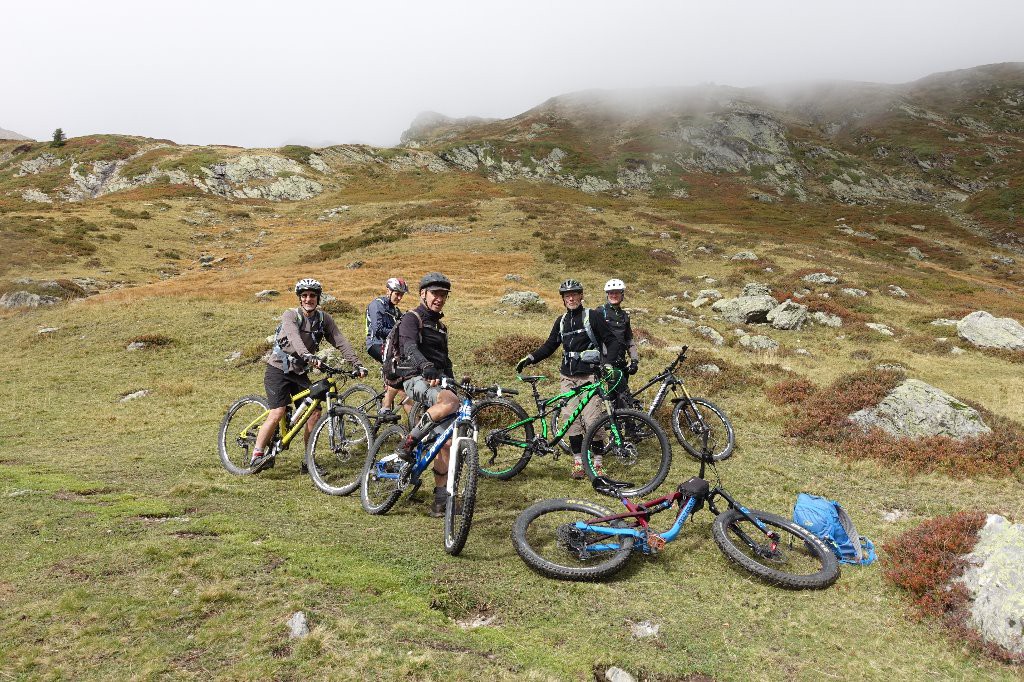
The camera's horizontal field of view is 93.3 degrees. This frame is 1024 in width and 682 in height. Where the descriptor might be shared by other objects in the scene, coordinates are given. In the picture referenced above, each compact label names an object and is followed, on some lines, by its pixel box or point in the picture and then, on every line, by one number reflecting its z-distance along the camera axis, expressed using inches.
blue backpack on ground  260.5
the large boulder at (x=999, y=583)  194.4
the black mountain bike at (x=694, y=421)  420.5
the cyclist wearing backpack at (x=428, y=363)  271.0
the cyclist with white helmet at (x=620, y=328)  387.9
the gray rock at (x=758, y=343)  761.3
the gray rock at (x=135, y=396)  573.3
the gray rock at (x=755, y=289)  1027.9
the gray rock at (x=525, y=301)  931.3
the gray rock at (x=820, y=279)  1185.4
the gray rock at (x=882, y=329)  867.9
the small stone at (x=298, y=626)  172.2
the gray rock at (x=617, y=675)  174.2
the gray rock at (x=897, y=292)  1160.2
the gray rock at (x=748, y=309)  904.9
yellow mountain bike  348.2
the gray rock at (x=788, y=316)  874.1
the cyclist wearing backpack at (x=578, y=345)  373.4
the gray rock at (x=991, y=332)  778.2
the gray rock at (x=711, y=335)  791.1
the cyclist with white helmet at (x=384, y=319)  417.1
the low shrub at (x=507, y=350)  626.4
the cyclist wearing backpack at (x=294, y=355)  350.8
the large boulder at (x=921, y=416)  417.7
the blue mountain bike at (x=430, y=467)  247.3
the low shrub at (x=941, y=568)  206.4
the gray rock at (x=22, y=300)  1028.5
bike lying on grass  236.4
